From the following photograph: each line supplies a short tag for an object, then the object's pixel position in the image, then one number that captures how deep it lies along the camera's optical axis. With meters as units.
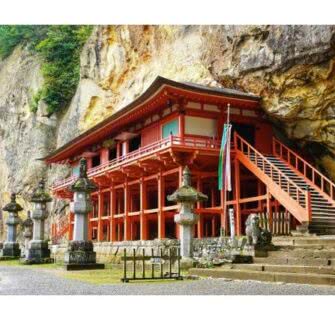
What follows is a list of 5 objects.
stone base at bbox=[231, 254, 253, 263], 14.12
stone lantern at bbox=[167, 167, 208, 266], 15.51
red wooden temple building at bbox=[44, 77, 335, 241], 19.67
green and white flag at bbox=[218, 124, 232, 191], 20.14
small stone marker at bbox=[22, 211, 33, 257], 29.11
